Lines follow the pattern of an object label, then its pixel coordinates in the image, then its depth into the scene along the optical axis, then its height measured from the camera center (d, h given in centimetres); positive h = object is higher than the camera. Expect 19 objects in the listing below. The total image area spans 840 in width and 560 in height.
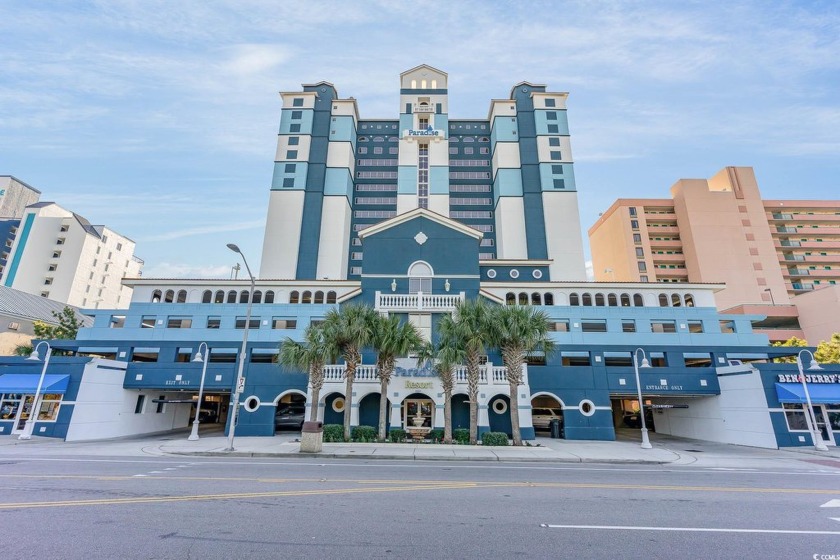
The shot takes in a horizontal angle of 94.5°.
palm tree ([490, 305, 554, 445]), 2434 +368
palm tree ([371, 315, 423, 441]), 2447 +316
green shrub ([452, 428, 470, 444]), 2484 -237
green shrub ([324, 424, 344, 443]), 2452 -228
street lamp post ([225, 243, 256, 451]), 2003 -41
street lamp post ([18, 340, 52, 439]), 2453 -151
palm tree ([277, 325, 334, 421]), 2406 +236
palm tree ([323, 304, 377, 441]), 2430 +375
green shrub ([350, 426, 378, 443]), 2464 -234
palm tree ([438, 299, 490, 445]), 2431 +380
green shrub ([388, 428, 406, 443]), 2488 -240
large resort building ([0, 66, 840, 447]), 2723 +926
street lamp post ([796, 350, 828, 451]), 2403 -139
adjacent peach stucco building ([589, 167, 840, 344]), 6988 +2904
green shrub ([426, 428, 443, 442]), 2557 -244
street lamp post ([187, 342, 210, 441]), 2458 -186
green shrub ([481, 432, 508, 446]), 2428 -250
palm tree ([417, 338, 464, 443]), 2403 +216
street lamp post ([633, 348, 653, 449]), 2377 +34
